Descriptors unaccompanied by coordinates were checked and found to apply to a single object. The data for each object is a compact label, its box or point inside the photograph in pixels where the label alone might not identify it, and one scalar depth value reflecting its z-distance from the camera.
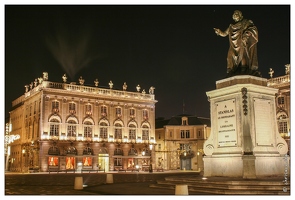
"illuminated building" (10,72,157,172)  58.91
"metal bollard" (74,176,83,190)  16.70
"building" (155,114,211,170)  72.94
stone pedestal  15.66
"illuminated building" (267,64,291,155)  57.04
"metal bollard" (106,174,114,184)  21.45
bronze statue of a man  16.88
